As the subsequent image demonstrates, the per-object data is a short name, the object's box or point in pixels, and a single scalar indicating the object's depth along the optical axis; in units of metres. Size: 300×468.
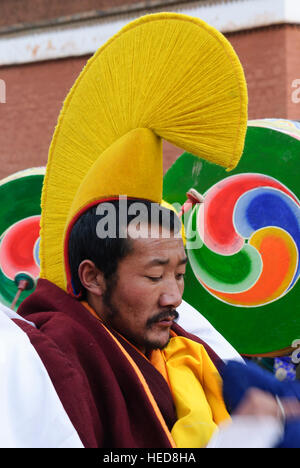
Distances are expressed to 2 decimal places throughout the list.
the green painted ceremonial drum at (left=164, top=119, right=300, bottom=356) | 4.71
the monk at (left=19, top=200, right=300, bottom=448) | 2.67
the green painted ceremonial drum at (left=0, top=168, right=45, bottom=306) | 5.61
